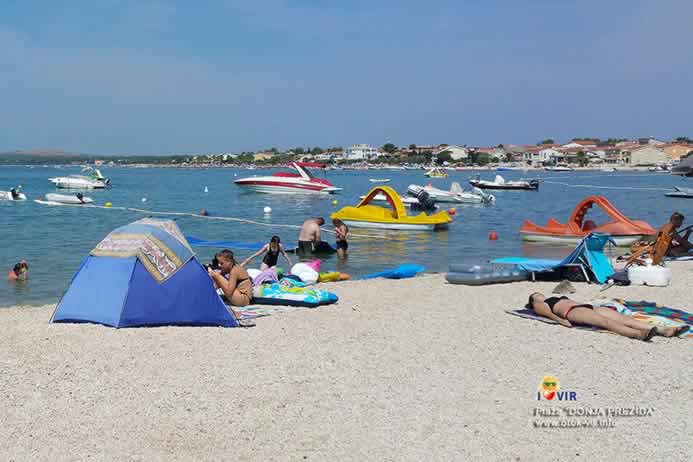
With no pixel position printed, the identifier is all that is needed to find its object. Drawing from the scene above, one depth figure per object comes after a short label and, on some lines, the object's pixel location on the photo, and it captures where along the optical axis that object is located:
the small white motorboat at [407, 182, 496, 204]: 42.22
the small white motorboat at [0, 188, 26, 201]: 42.53
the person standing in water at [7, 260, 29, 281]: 14.49
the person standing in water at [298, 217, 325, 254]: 17.97
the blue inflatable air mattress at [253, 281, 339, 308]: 10.58
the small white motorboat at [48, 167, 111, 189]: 57.36
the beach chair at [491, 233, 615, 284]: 12.70
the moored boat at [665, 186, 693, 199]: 49.03
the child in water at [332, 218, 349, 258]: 18.02
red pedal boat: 20.09
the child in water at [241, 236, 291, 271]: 13.79
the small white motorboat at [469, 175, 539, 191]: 59.53
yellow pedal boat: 24.62
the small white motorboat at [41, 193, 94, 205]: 39.62
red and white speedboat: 47.78
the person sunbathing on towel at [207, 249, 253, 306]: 10.31
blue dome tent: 9.16
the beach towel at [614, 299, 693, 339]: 8.87
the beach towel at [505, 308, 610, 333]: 8.93
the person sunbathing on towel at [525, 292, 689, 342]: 8.51
